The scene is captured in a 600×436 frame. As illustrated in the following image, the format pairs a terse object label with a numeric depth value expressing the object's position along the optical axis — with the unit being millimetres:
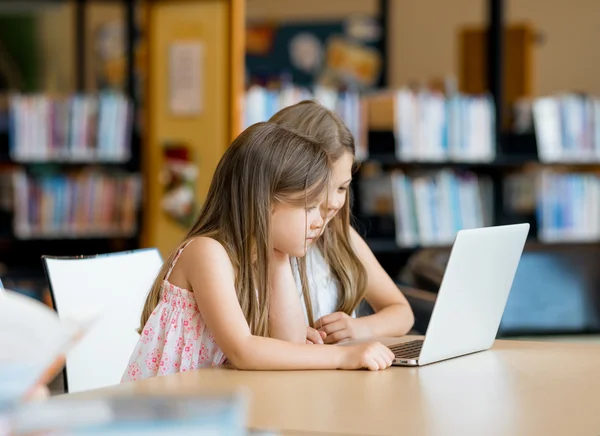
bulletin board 7770
